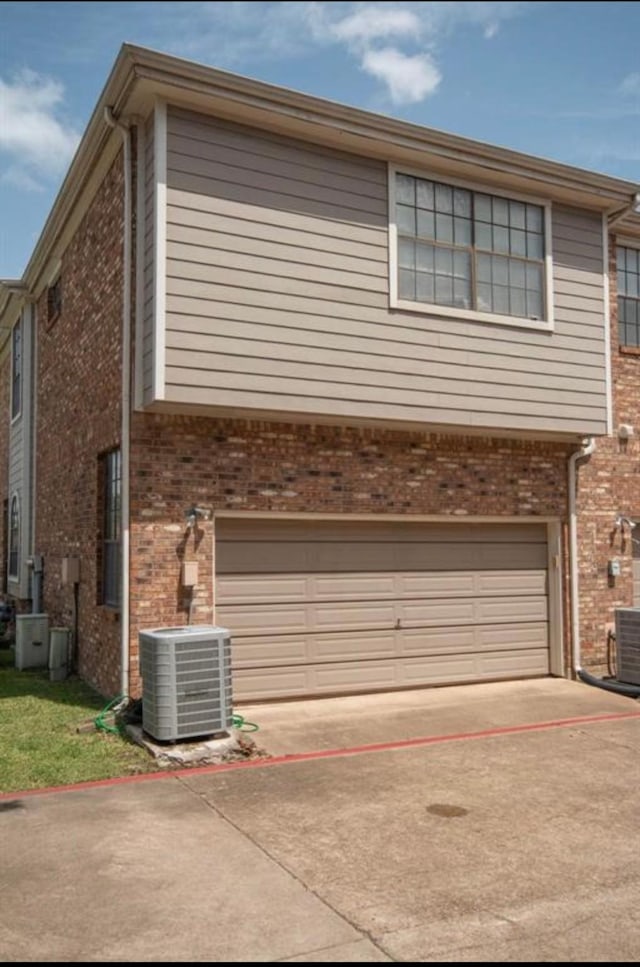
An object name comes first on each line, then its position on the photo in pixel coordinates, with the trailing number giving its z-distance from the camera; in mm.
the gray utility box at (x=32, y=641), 11906
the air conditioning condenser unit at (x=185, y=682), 7453
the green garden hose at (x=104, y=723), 7980
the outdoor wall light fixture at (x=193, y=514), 8758
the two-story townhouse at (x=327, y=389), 8500
